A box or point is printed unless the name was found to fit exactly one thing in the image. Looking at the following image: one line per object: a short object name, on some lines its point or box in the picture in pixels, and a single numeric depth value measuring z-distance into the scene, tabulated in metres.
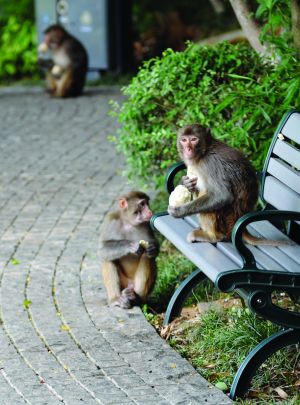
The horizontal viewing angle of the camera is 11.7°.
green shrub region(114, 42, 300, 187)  10.91
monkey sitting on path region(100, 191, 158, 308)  9.90
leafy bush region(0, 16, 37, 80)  25.81
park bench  7.76
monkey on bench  8.68
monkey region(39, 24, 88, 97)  22.70
